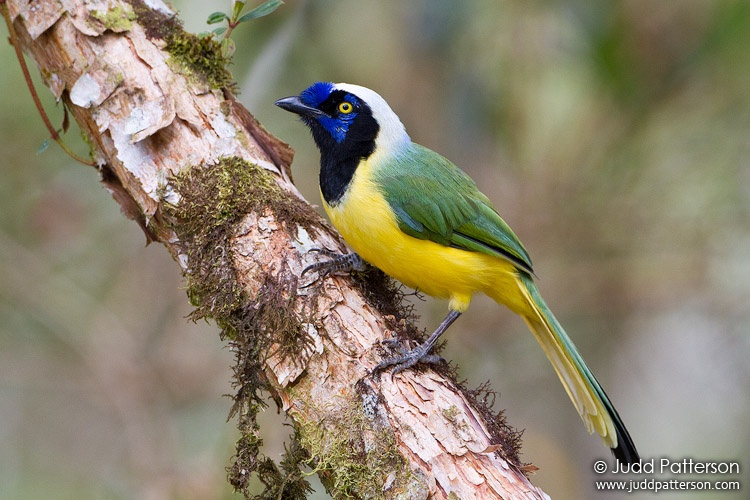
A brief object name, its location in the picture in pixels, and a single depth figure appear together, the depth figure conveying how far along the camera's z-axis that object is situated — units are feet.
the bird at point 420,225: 22.82
